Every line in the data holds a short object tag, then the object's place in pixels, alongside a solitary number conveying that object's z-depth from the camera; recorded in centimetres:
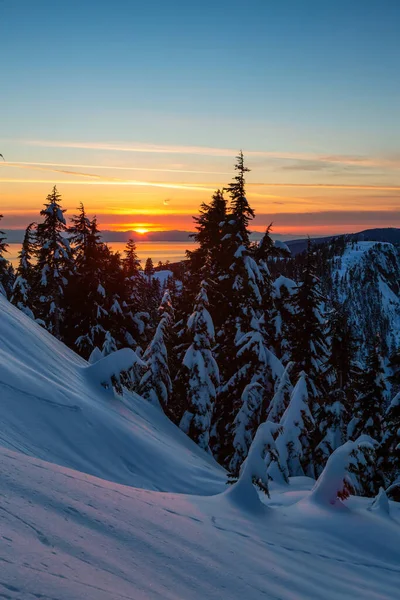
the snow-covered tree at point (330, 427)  2230
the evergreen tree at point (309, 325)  2192
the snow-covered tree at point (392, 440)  1806
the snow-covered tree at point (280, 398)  1942
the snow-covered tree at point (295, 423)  1628
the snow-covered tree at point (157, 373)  2017
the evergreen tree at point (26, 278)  3016
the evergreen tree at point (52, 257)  2764
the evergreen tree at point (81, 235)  2825
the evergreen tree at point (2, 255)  3140
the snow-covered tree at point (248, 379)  2053
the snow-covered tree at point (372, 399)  2530
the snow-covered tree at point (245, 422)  2030
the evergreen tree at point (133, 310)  3108
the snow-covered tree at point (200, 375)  1992
